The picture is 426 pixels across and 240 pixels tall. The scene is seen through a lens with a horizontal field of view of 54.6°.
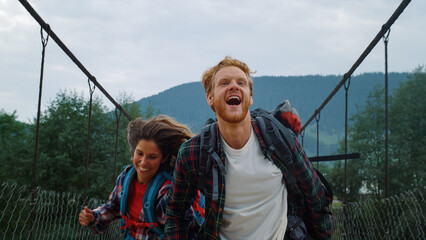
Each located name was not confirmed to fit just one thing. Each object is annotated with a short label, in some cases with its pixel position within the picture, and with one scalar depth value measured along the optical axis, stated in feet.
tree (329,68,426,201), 74.74
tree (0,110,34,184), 61.67
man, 4.58
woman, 5.94
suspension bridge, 6.36
